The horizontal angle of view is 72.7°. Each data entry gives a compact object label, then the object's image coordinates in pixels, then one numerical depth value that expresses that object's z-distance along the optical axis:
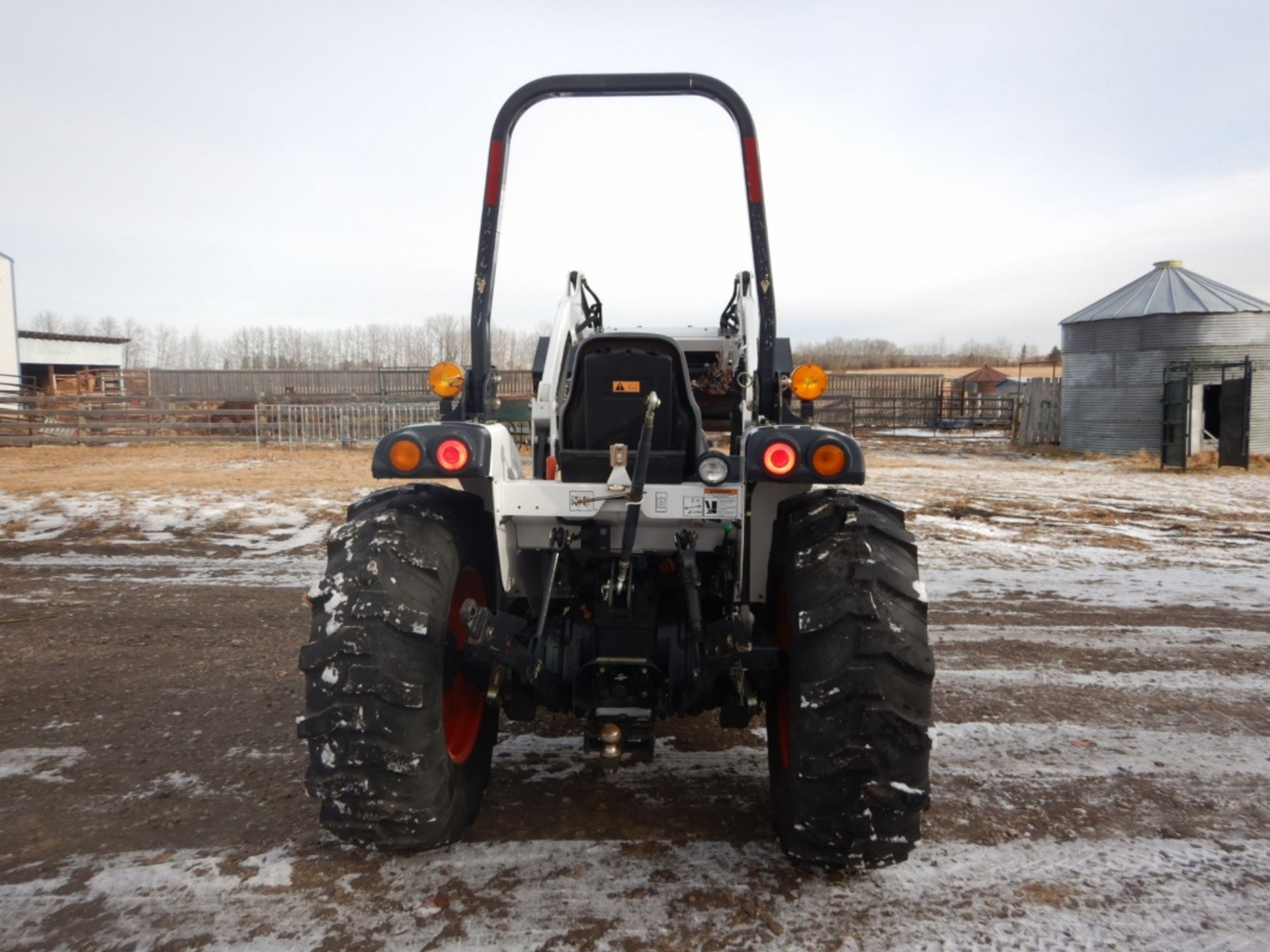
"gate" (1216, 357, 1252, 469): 18.70
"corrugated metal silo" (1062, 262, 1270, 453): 20.97
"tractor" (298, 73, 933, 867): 2.76
